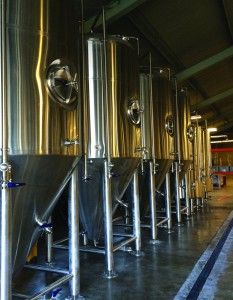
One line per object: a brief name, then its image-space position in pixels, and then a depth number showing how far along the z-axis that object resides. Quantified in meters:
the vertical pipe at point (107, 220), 3.16
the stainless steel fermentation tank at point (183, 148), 5.64
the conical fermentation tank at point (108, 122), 3.17
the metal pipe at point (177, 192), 5.58
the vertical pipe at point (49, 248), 3.39
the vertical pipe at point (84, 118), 3.04
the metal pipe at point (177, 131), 5.54
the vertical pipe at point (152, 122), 4.55
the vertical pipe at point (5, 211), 1.86
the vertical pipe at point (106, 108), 3.15
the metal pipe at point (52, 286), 2.20
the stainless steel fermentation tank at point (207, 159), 9.27
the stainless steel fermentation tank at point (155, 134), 4.55
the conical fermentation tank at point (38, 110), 2.02
